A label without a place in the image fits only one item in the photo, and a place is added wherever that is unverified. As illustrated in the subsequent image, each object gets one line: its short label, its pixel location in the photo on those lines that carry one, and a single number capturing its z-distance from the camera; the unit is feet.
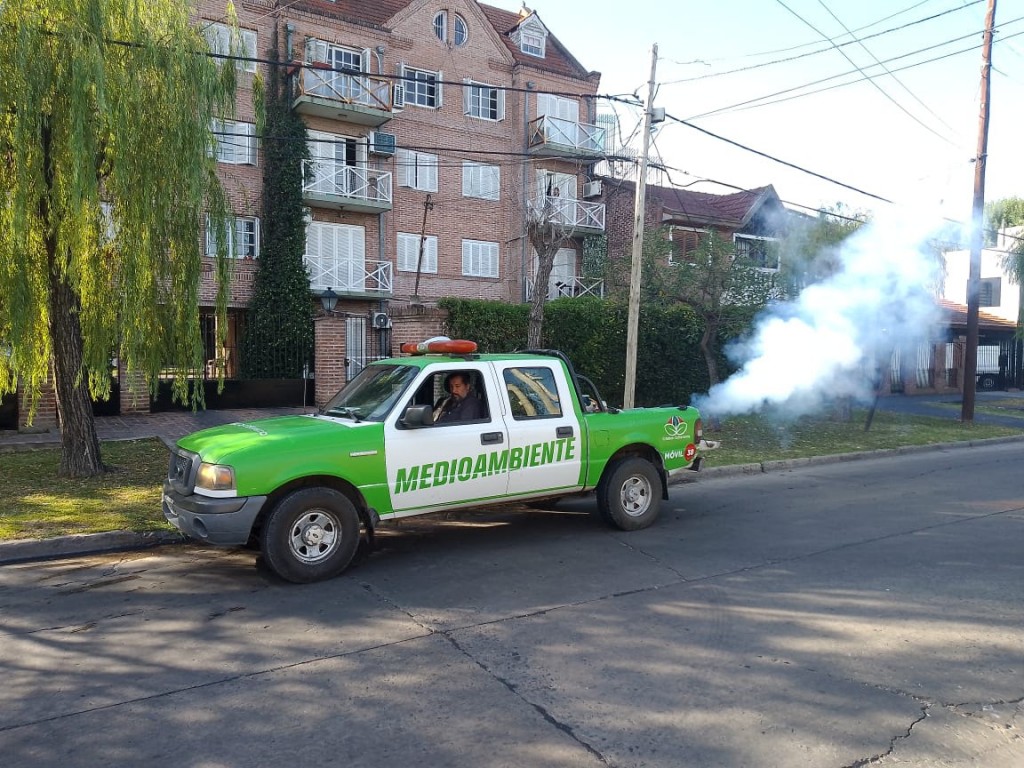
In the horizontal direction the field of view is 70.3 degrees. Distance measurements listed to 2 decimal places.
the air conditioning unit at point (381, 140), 78.59
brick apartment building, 74.23
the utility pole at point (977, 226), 56.39
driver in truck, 21.42
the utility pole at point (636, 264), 40.40
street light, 57.67
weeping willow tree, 26.53
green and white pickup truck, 18.16
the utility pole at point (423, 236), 77.04
